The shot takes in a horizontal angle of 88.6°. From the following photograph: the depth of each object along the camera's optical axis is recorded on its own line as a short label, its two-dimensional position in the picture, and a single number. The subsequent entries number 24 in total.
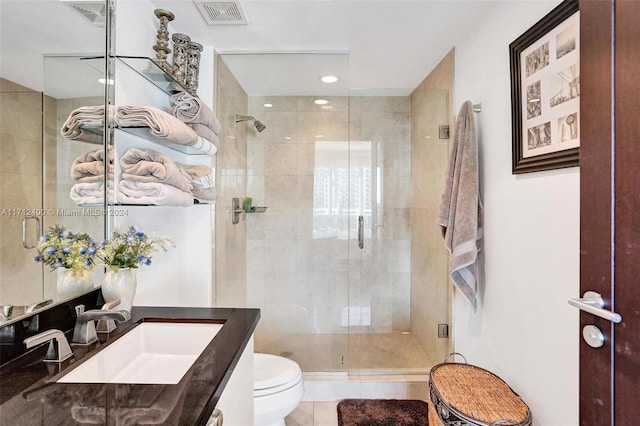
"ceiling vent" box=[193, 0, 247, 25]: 1.63
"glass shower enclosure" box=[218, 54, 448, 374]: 2.67
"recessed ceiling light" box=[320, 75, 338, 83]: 2.37
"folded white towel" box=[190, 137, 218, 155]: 1.62
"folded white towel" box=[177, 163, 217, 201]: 1.69
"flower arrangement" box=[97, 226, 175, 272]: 1.19
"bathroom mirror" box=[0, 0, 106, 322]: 0.88
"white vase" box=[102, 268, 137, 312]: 1.19
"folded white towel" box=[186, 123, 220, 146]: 1.64
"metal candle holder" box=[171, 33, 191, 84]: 1.72
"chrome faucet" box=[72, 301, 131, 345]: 1.03
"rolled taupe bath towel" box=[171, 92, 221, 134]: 1.59
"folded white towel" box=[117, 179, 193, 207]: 1.34
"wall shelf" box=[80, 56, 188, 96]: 1.41
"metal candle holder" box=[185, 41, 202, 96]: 1.78
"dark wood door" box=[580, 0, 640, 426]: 0.72
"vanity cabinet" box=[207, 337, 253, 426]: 0.92
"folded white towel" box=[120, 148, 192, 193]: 1.35
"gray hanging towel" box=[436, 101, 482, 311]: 1.70
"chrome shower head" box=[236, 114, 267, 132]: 2.56
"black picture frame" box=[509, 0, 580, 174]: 1.12
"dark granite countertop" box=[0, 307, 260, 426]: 0.67
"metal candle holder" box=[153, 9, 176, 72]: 1.57
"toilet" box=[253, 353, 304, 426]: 1.63
